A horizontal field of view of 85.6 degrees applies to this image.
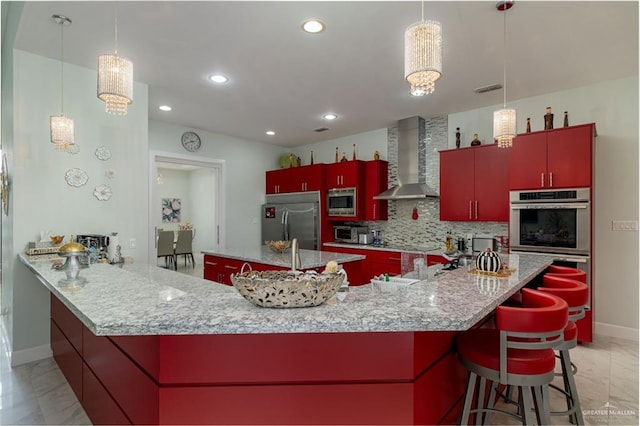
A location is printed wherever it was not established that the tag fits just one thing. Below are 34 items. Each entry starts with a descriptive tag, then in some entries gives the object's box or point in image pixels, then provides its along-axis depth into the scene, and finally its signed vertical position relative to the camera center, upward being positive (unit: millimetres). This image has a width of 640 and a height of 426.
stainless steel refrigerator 5805 -110
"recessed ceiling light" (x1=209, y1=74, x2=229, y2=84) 3464 +1367
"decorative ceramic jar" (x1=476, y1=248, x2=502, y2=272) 2293 -331
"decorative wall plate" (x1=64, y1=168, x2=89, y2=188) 3230 +330
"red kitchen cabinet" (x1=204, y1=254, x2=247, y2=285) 4008 -667
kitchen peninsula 1180 -554
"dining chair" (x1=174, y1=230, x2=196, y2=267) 7586 -703
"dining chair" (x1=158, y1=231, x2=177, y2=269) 7320 -683
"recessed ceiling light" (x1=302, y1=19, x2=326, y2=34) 2512 +1387
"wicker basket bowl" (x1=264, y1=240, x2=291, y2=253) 4096 -403
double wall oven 3391 -121
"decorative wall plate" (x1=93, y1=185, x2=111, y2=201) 3391 +196
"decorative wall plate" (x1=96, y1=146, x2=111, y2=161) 3390 +583
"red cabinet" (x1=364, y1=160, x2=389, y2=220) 5434 +410
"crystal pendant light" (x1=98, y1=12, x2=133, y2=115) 1974 +766
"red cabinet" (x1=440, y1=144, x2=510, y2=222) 4105 +359
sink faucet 2012 -243
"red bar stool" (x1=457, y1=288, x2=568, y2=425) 1465 -641
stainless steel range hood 4949 +756
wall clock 5473 +1141
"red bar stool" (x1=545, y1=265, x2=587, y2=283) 2500 -453
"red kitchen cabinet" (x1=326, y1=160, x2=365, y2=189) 5512 +630
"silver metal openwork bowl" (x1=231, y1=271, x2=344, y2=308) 1286 -294
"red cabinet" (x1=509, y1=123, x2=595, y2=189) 3414 +570
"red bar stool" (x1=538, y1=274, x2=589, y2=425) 1960 -691
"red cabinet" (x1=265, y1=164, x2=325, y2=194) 5879 +599
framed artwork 9203 +57
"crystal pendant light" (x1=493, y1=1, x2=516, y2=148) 2730 +702
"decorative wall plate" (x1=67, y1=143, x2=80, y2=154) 3224 +591
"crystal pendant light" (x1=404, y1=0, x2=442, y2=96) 1628 +771
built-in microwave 5535 +175
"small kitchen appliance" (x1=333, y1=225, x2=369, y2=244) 5684 -336
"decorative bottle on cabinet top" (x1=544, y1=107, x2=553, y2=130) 3760 +1022
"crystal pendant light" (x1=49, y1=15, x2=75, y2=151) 2773 +651
